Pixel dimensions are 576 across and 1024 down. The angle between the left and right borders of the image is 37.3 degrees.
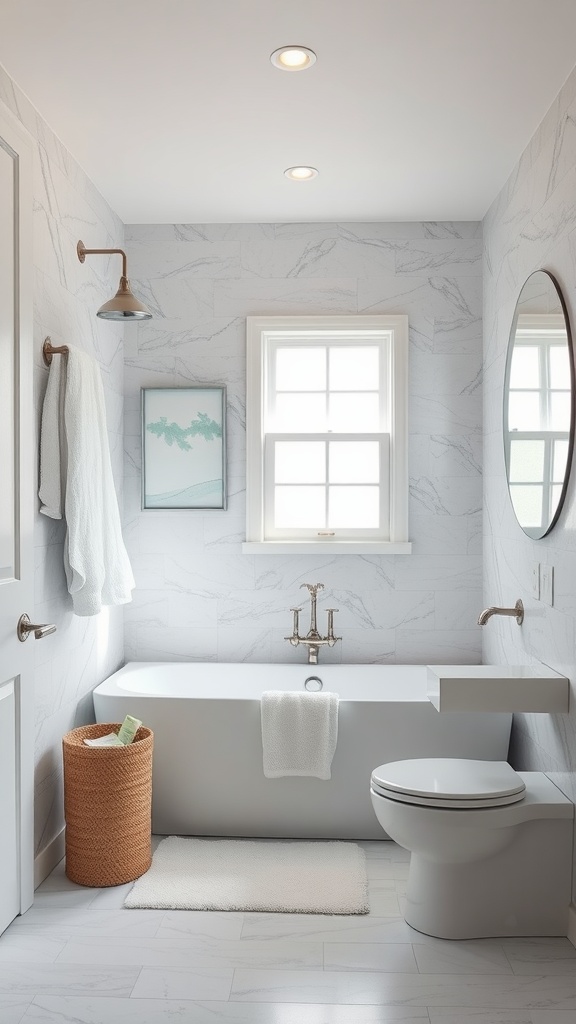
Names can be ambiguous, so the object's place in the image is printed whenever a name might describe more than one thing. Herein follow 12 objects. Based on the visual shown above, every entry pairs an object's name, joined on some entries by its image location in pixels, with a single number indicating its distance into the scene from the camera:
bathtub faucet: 3.99
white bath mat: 2.85
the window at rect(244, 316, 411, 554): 4.20
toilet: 2.62
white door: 2.46
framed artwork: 4.15
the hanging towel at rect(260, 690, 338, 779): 3.30
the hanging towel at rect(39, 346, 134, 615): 3.08
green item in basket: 3.12
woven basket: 2.97
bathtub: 3.35
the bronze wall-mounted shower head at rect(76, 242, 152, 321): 3.23
